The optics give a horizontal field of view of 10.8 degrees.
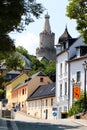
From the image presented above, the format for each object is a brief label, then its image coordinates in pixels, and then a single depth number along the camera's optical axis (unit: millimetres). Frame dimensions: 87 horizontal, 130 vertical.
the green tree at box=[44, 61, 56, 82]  138662
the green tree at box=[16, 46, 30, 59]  174375
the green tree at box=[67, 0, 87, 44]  24344
